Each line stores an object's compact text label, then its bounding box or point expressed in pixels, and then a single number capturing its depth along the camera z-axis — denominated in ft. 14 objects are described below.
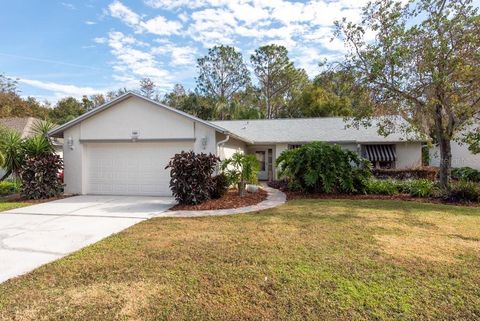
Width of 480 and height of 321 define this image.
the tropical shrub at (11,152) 43.73
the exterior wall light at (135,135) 44.88
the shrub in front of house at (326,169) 44.50
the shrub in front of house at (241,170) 42.06
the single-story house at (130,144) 43.73
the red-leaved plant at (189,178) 35.12
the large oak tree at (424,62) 35.29
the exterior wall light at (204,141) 42.80
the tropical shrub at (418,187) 42.04
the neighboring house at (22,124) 68.60
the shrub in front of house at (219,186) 39.34
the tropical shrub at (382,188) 44.53
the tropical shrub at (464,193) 37.63
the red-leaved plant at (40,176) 41.45
